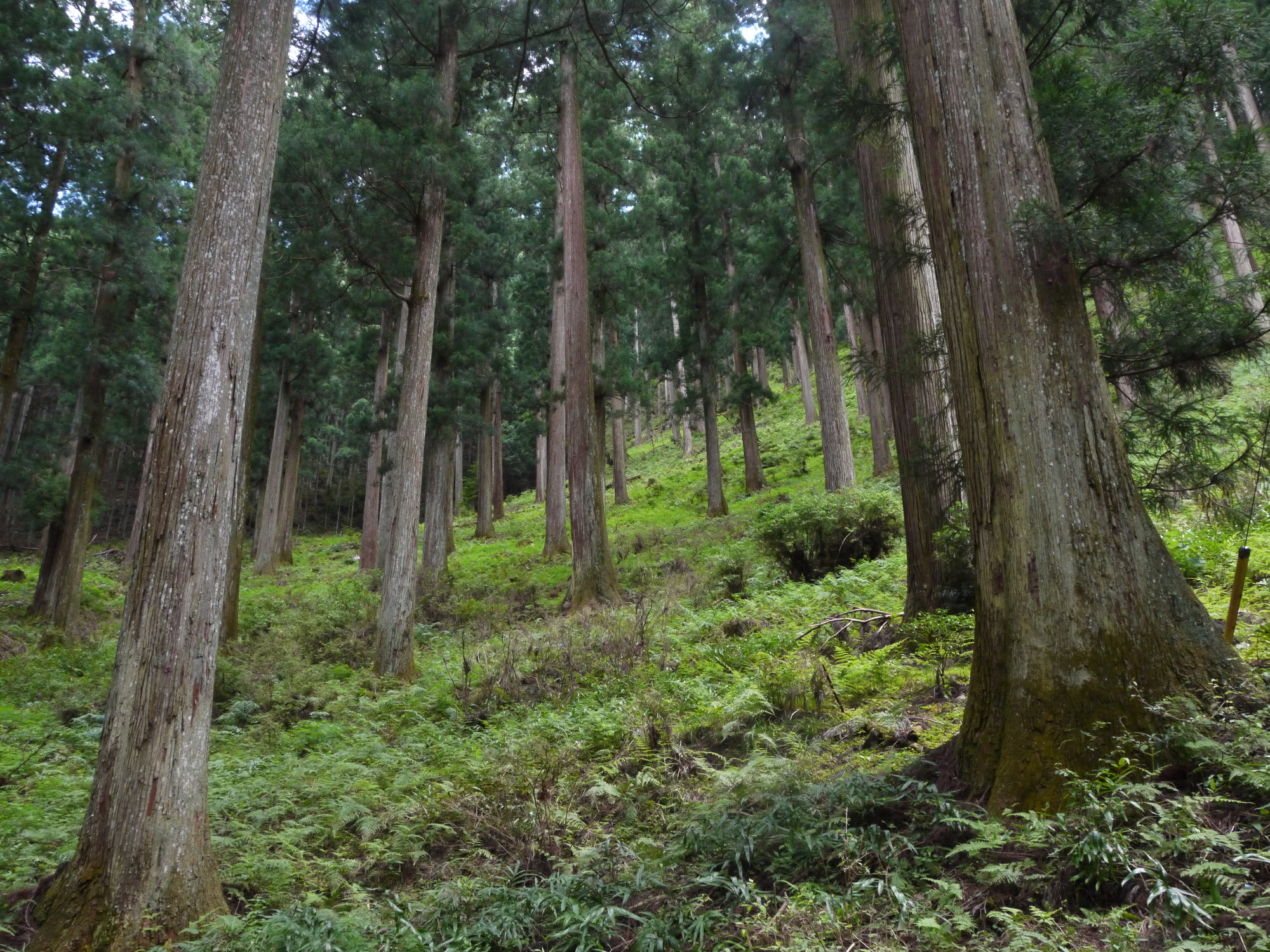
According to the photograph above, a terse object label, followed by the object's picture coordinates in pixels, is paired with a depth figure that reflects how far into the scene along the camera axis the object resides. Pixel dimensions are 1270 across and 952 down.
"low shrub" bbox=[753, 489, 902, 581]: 9.39
